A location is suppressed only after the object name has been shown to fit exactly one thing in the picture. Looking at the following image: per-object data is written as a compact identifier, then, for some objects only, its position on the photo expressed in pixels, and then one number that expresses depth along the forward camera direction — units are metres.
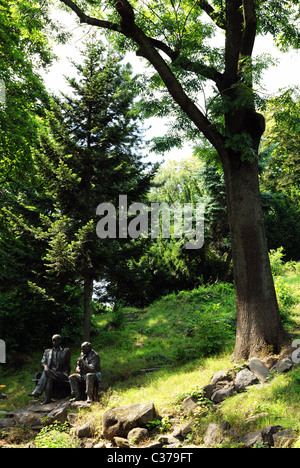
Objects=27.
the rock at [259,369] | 6.64
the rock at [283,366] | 6.46
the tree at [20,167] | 10.27
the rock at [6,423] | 6.93
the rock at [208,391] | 6.46
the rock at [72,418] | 6.84
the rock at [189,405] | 6.15
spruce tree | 10.17
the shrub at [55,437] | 5.73
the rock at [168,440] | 5.45
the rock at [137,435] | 5.67
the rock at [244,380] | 6.50
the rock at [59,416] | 6.93
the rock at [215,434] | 5.05
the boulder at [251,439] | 4.62
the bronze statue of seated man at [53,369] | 8.29
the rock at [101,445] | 5.79
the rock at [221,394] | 6.29
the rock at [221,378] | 6.85
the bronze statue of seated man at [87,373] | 7.64
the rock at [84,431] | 6.31
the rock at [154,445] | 5.30
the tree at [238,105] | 7.54
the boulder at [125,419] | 5.94
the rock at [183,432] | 5.58
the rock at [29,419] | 6.96
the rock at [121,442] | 5.61
